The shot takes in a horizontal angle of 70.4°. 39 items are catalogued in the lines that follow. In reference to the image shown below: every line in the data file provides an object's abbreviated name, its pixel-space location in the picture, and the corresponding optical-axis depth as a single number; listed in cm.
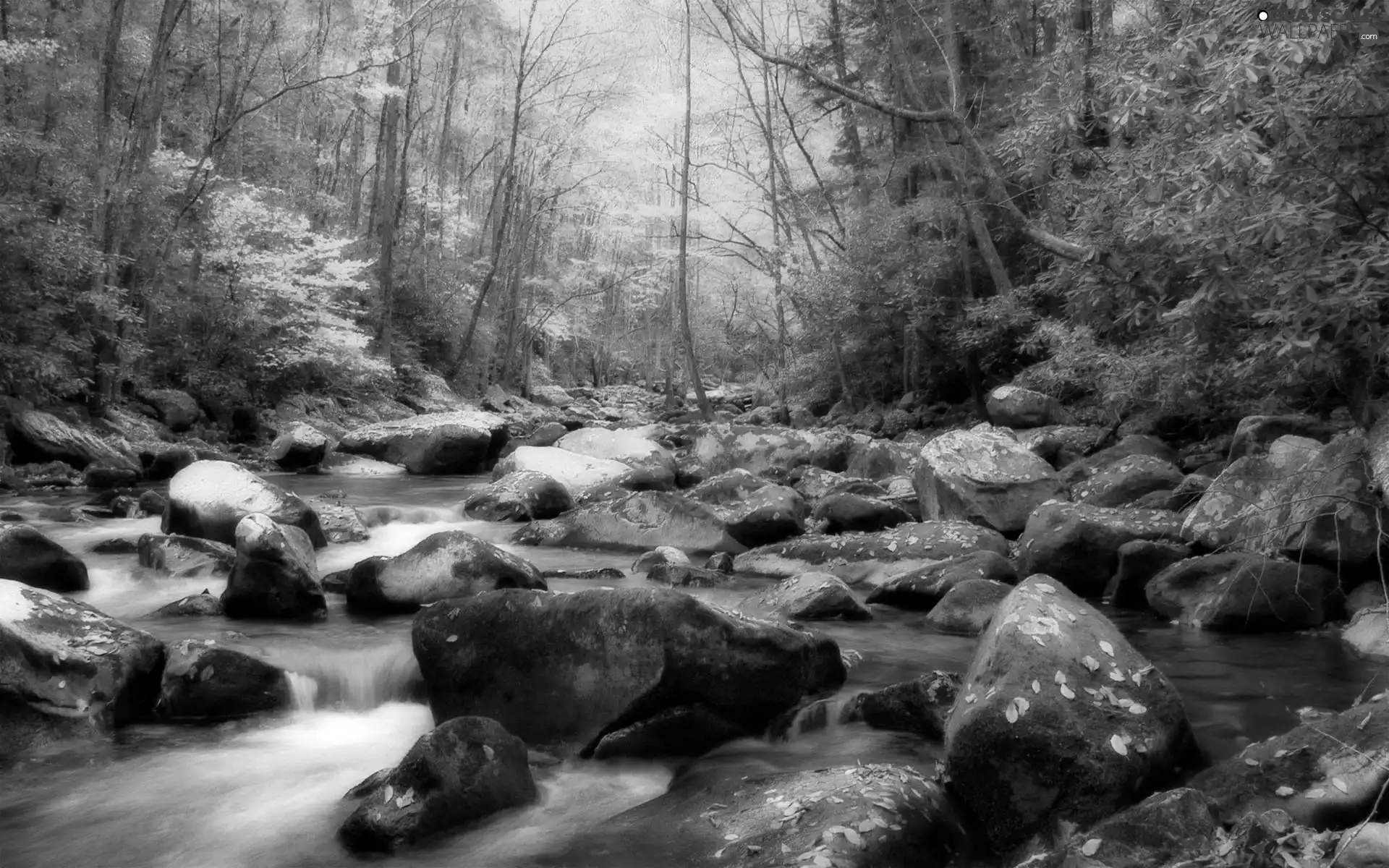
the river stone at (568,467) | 1195
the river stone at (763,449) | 1334
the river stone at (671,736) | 435
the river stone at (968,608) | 621
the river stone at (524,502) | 1105
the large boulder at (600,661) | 438
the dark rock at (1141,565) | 677
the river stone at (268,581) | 624
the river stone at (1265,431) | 807
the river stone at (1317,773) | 301
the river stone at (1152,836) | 281
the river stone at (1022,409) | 1359
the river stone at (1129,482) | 853
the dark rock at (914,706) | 437
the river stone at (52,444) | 1288
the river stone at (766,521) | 909
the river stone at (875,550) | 766
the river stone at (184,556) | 730
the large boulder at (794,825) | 312
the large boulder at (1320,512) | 572
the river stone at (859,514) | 918
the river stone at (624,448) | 1280
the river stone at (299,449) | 1483
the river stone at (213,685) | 480
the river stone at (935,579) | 691
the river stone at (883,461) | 1221
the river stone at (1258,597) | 588
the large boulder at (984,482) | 878
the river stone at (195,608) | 635
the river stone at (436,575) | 636
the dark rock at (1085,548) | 711
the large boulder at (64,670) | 433
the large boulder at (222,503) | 815
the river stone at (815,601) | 653
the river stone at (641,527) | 920
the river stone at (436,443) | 1559
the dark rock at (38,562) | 630
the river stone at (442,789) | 354
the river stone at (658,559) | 796
